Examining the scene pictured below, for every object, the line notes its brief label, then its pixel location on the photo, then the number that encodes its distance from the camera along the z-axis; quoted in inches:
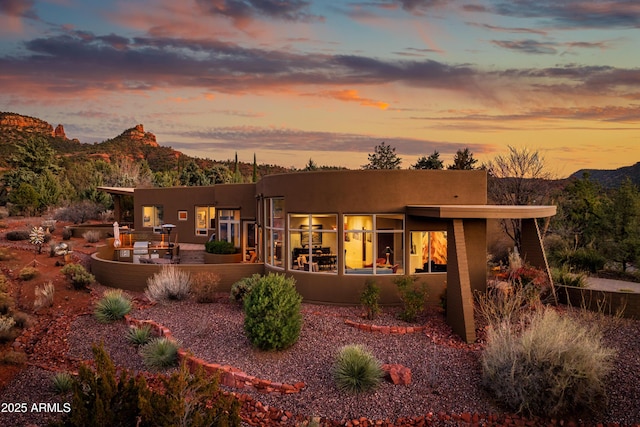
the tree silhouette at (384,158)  1310.3
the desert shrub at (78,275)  570.6
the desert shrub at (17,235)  871.1
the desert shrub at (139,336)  382.0
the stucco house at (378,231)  487.5
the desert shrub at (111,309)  452.4
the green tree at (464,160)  1269.7
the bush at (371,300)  434.0
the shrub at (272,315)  338.3
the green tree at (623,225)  797.2
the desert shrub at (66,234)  921.4
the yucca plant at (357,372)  279.7
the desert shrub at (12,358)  339.6
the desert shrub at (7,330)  387.5
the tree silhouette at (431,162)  1331.2
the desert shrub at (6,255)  684.7
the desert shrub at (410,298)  422.0
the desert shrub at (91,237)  910.4
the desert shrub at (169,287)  507.8
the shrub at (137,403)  174.6
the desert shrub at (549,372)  251.6
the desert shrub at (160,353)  335.0
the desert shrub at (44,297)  497.4
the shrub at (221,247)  711.1
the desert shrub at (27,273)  589.3
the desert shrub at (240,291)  501.7
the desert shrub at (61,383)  296.4
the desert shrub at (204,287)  512.4
